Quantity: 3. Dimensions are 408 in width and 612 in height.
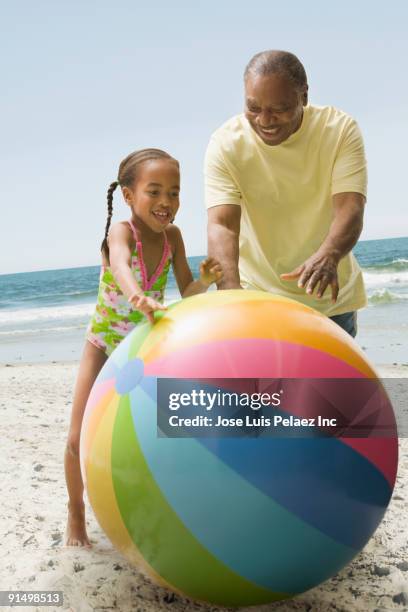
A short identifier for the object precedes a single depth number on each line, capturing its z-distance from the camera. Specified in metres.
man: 3.64
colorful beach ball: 2.43
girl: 3.47
